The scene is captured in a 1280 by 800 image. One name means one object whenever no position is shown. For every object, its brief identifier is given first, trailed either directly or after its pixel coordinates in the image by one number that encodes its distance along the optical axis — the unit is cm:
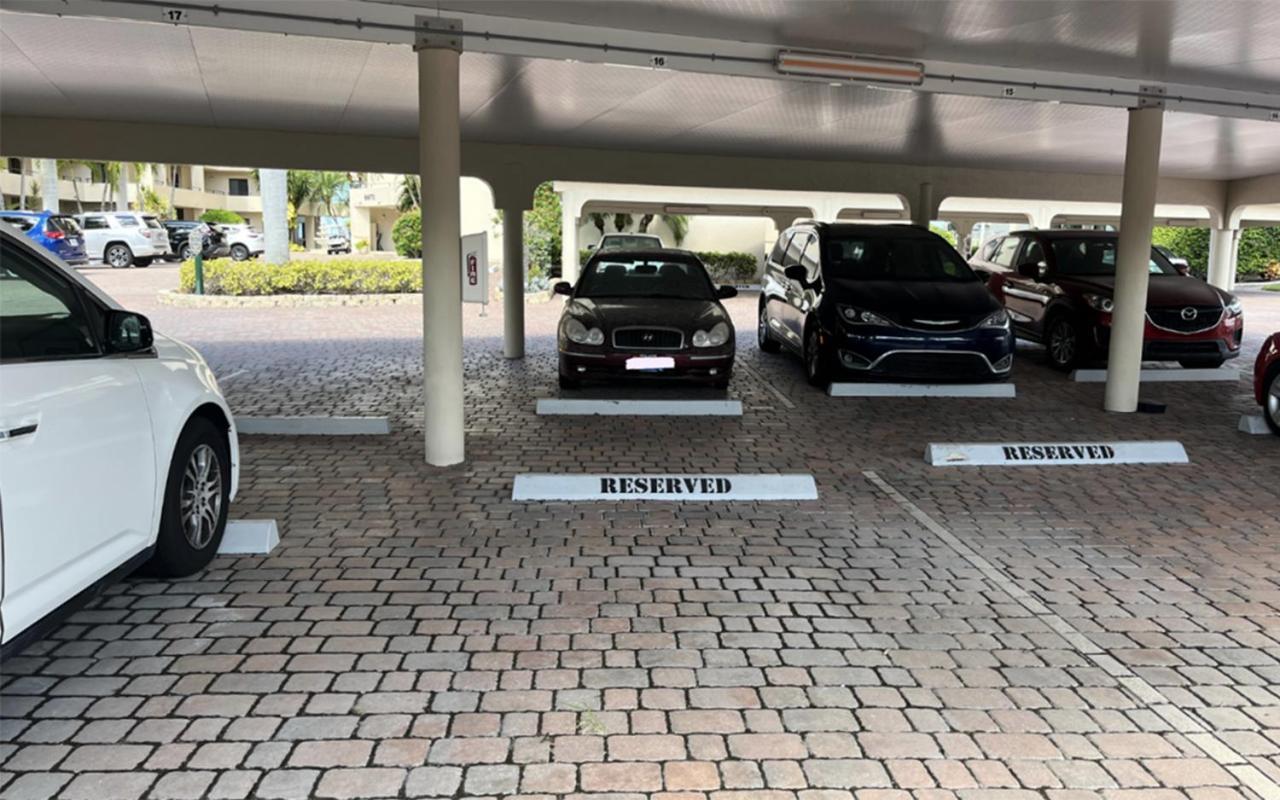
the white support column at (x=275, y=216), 2402
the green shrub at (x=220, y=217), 5303
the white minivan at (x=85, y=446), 299
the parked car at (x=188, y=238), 3462
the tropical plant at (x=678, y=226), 3412
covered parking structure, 640
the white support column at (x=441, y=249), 649
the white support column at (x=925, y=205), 1454
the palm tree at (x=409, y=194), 4134
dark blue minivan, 959
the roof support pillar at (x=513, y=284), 1254
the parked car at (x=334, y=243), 5506
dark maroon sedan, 909
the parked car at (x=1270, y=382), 816
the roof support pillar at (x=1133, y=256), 862
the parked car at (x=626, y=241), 2434
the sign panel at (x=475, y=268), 698
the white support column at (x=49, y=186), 3734
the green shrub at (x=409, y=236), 3409
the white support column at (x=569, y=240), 2436
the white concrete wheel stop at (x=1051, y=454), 714
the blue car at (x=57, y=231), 2691
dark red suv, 1103
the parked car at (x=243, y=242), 3541
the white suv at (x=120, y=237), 3114
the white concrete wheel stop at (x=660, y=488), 604
